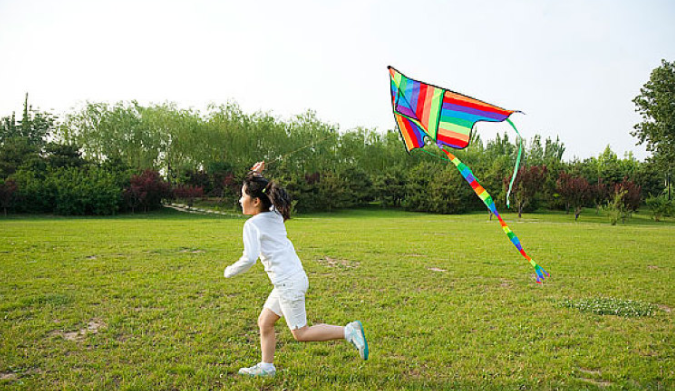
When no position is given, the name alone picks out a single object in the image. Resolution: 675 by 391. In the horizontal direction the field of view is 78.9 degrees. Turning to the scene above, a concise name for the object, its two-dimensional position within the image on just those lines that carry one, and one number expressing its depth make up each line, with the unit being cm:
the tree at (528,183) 2894
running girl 339
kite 397
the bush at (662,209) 3181
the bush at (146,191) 2581
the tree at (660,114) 3112
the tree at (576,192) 2983
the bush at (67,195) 2311
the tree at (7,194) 2130
